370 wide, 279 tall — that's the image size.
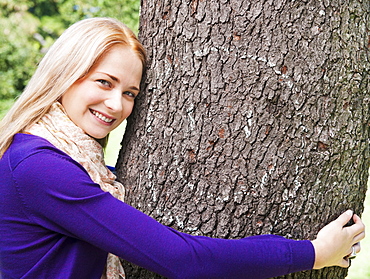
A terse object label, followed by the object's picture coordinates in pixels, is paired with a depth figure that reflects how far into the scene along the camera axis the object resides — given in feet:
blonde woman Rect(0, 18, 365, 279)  6.00
